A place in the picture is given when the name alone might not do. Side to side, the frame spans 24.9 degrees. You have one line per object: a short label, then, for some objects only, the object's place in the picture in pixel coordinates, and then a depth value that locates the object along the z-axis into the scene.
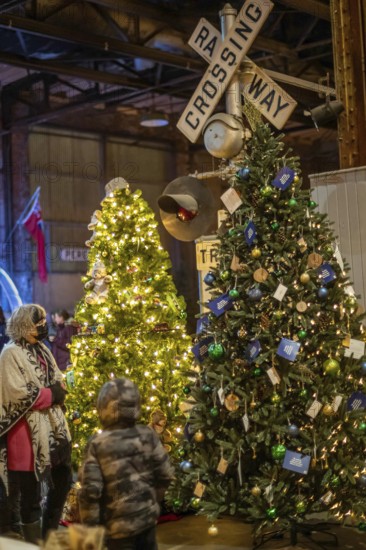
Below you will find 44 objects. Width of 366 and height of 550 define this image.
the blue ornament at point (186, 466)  5.89
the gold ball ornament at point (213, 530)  5.99
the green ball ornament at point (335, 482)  5.59
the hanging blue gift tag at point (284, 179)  5.84
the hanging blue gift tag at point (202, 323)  6.12
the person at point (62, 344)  11.46
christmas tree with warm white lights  7.15
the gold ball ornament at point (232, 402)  5.70
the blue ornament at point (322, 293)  5.76
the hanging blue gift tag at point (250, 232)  5.84
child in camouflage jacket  4.02
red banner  18.44
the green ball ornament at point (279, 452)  5.54
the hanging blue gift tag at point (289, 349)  5.56
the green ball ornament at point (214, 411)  5.78
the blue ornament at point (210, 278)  6.09
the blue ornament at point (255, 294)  5.71
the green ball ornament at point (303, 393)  5.63
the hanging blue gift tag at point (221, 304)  5.88
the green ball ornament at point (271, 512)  5.54
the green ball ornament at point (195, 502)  5.80
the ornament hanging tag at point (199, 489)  5.78
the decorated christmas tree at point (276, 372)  5.62
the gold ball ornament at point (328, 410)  5.61
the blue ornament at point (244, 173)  5.97
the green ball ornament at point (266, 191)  5.86
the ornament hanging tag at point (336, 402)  5.64
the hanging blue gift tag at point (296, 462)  5.46
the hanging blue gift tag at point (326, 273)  5.81
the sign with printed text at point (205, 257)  7.63
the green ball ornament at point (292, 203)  5.83
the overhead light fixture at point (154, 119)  16.30
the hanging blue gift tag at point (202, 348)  6.06
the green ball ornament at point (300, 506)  5.57
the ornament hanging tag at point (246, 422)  5.66
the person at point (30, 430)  5.55
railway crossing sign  6.64
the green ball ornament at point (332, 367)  5.66
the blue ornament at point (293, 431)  5.53
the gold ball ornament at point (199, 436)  5.82
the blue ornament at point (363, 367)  5.76
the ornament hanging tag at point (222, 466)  5.67
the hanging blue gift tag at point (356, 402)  5.72
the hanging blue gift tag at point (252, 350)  5.67
